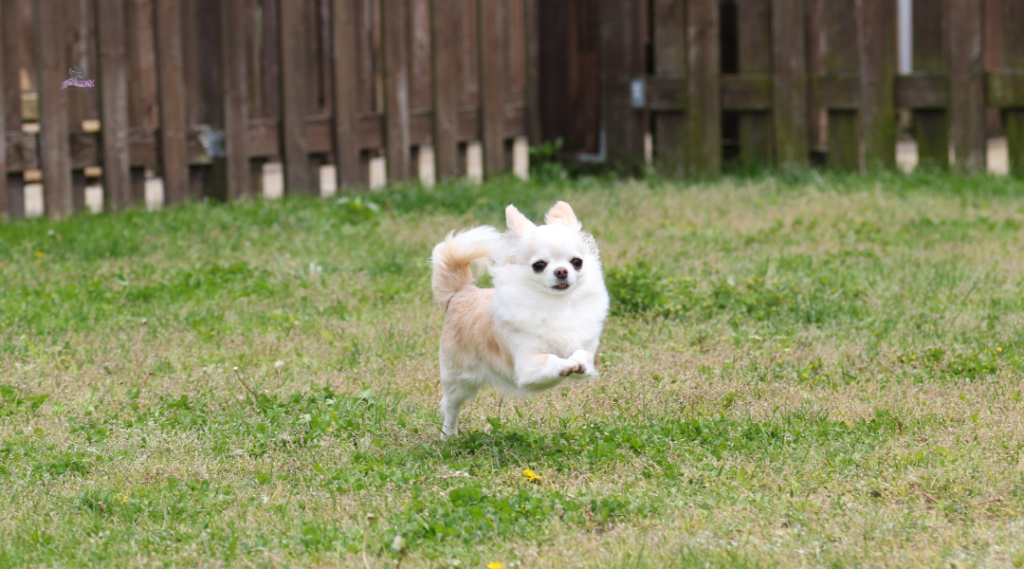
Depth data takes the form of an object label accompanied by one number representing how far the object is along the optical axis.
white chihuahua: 8.28
